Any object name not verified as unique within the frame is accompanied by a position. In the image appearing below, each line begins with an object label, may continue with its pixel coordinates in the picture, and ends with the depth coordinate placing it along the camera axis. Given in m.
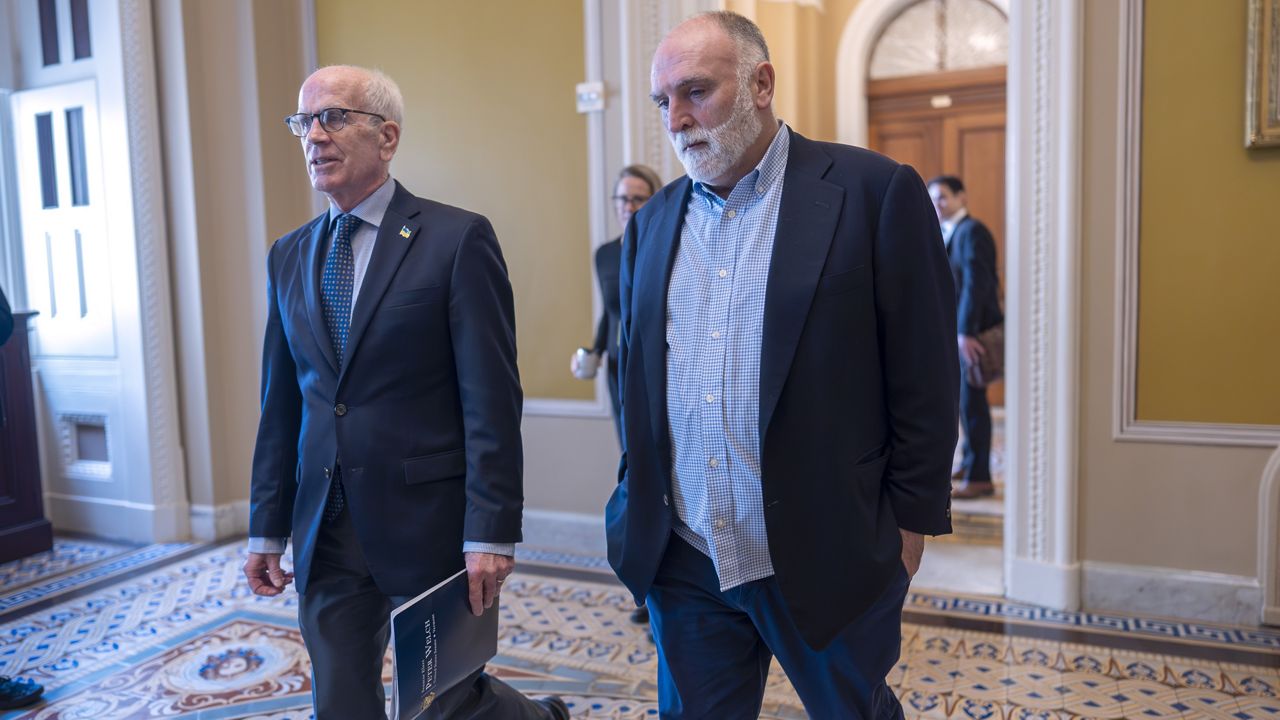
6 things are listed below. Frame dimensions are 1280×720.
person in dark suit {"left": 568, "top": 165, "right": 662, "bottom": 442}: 3.37
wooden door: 7.56
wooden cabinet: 4.47
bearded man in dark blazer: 1.44
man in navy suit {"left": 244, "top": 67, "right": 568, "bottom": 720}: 1.73
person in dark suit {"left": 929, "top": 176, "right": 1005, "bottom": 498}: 4.99
